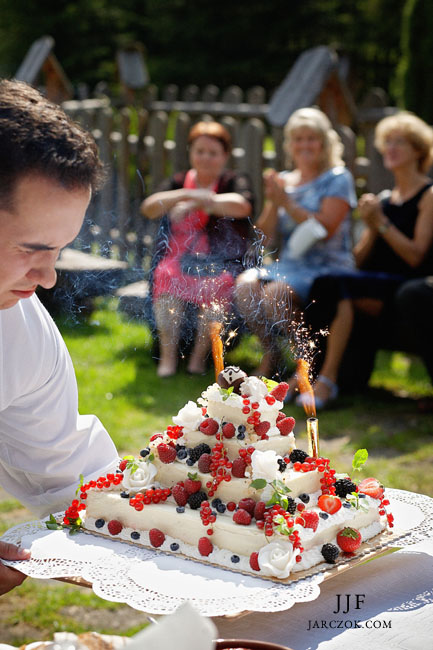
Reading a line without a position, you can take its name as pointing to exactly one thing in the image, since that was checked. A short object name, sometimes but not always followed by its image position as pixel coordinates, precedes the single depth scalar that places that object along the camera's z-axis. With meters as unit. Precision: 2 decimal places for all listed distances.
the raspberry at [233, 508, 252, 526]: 1.93
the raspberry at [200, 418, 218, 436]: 2.12
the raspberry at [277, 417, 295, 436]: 2.13
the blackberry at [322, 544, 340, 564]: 1.89
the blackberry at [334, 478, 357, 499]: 2.12
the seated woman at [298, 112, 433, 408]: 5.37
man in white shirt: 1.75
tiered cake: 1.91
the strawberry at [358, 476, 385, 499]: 2.15
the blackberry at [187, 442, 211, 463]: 2.10
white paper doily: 1.69
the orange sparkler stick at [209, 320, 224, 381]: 2.18
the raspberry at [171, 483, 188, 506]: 2.06
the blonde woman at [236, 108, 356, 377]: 5.47
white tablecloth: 1.75
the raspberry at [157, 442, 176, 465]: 2.12
